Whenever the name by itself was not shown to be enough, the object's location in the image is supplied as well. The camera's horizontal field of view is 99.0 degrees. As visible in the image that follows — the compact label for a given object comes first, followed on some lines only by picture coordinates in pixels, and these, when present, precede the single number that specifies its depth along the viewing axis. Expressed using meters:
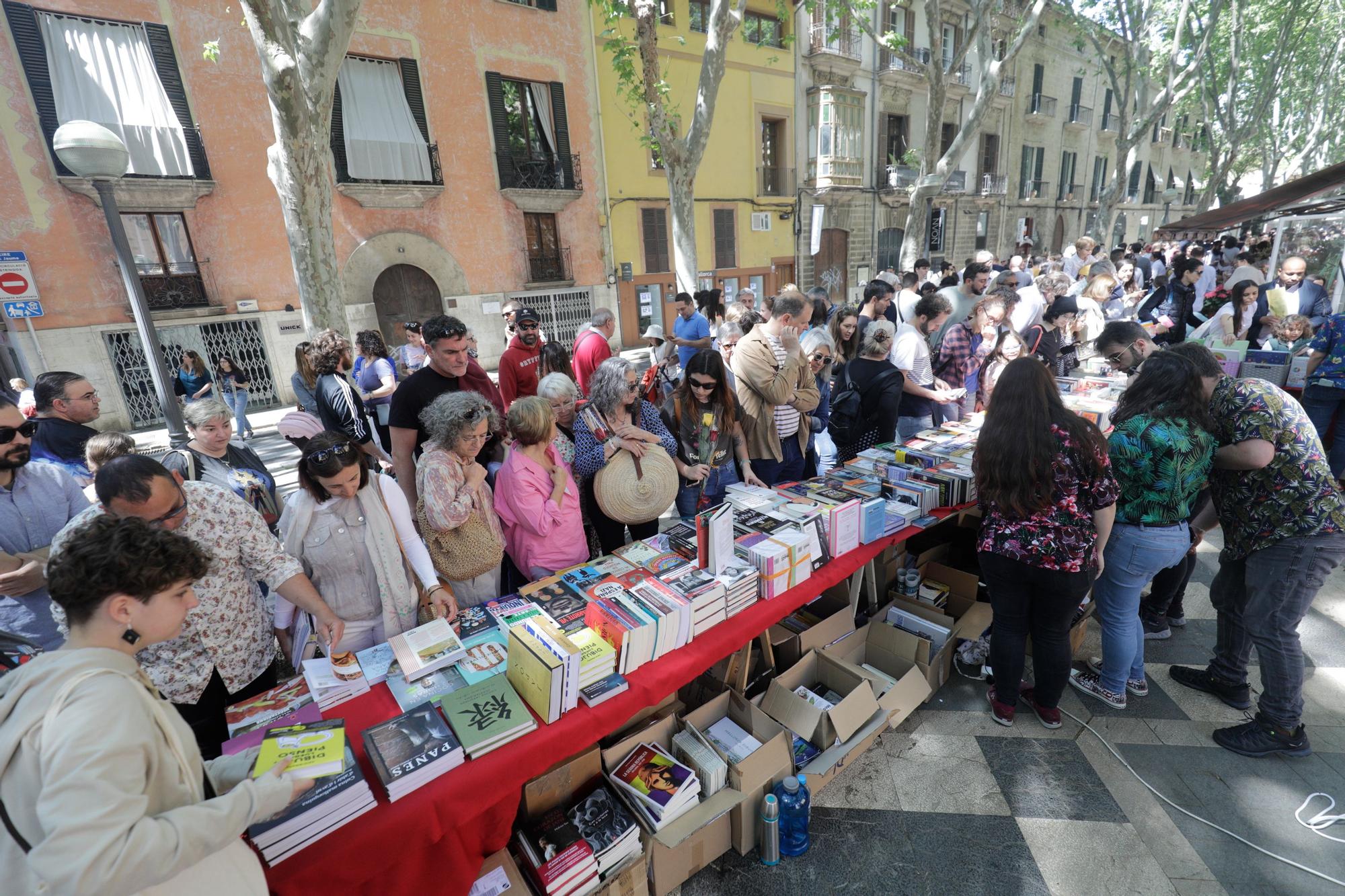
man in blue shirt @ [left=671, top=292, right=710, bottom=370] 6.27
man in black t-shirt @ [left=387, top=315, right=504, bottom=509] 3.30
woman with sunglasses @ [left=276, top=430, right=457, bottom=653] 2.11
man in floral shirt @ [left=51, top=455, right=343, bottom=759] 1.86
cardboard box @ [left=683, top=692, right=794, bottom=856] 2.12
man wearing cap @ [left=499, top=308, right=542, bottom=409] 4.41
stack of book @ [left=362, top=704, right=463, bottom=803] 1.60
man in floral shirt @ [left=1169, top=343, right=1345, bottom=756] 2.35
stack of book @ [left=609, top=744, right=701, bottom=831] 2.01
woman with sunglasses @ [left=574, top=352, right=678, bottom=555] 3.12
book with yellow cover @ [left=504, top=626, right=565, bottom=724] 1.83
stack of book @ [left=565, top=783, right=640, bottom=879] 1.92
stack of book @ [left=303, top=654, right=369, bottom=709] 1.92
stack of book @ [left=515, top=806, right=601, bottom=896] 1.83
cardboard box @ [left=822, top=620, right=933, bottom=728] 2.69
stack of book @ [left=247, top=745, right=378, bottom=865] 1.41
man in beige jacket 3.72
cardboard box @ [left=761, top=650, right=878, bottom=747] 2.42
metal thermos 2.15
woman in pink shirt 2.67
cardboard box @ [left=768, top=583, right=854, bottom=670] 2.80
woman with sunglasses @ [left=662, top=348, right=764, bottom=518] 3.42
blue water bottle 2.17
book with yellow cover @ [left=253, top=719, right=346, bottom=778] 1.46
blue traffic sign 6.67
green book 1.75
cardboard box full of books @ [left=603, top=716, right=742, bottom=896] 2.00
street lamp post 3.71
